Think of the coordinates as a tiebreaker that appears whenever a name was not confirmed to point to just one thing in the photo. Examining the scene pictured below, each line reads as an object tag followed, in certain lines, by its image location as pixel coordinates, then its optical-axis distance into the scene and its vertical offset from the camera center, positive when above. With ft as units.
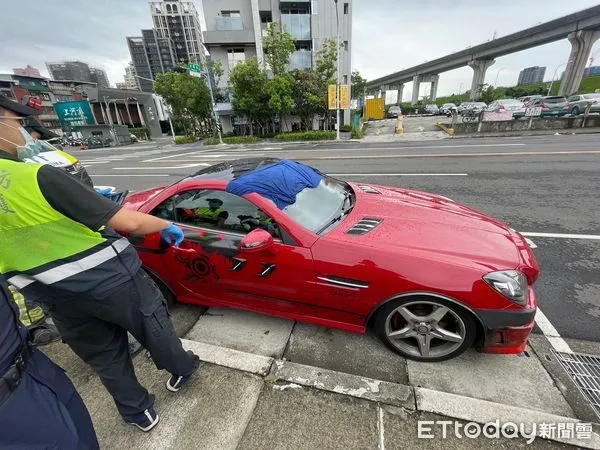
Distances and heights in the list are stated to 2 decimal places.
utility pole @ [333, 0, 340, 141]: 59.28 +1.37
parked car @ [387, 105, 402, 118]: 125.08 -3.05
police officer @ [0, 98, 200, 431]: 3.66 -2.10
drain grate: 5.85 -5.92
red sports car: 5.94 -3.38
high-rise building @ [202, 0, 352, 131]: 76.79 +22.67
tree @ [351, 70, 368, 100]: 117.29 +9.76
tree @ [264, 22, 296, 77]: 66.13 +14.34
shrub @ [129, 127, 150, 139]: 139.54 -6.75
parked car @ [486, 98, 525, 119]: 61.98 -1.68
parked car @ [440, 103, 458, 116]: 106.22 -2.74
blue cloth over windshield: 7.30 -1.86
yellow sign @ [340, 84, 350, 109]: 62.23 +2.42
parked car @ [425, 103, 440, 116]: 122.93 -3.02
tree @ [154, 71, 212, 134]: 84.43 +6.85
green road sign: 59.77 +9.49
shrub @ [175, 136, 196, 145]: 91.91 -7.51
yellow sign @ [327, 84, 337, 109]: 60.23 +2.30
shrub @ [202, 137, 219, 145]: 78.02 -7.06
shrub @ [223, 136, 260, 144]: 74.54 -6.76
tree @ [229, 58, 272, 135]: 66.03 +5.88
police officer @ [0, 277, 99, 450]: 3.02 -3.04
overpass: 86.30 +18.97
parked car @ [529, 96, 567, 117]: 59.06 -1.79
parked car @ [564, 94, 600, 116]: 55.62 -1.71
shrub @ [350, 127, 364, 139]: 62.95 -5.83
